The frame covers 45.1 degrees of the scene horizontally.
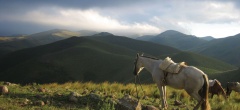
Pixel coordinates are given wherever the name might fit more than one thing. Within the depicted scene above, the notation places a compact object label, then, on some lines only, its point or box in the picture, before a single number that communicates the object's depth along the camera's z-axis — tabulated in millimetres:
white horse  11117
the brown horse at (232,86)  15875
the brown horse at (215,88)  13404
